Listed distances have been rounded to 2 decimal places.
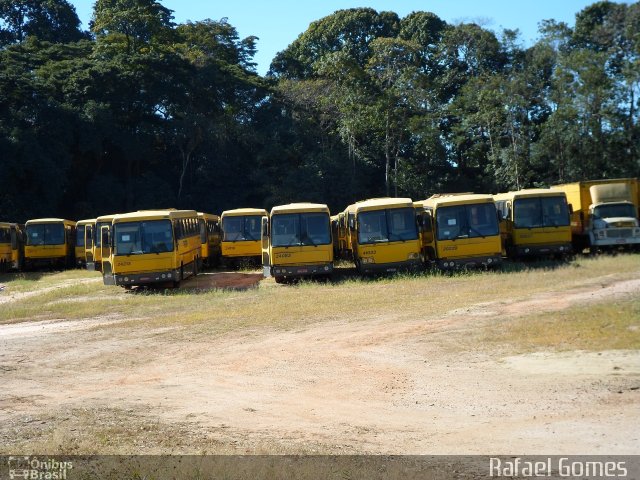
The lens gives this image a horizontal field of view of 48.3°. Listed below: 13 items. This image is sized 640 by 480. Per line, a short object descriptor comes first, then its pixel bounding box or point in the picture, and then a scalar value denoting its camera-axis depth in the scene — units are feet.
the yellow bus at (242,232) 100.83
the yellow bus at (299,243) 77.51
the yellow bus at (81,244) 125.70
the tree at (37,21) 192.85
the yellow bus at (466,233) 75.82
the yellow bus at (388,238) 76.79
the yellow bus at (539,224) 82.99
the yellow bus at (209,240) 109.40
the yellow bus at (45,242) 123.95
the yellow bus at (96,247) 100.99
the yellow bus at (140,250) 75.61
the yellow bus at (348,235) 82.48
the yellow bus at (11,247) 117.29
